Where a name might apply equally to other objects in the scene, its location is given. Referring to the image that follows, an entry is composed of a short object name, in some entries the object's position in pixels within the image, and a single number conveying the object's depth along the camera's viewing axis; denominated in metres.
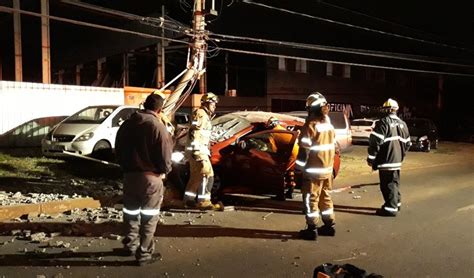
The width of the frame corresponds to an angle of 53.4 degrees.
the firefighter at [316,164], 6.42
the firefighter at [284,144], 8.91
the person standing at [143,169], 5.14
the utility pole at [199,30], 9.88
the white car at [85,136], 11.94
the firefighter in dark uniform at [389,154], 7.94
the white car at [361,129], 23.01
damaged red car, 8.80
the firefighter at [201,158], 7.83
